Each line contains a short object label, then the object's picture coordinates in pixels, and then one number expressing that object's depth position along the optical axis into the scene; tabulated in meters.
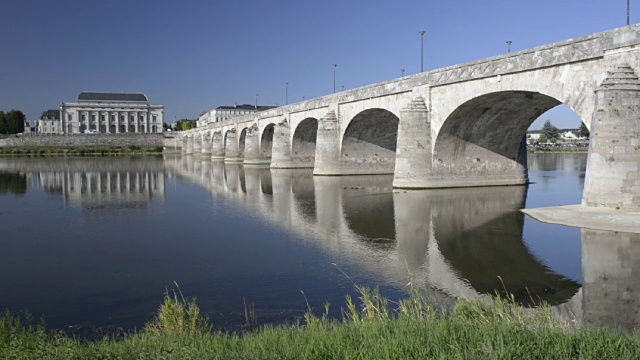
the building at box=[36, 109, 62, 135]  177.50
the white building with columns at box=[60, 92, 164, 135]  164.12
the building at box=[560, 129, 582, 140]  186.32
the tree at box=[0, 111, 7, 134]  151.88
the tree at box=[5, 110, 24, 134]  154.30
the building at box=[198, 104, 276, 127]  174.75
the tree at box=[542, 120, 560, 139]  165.50
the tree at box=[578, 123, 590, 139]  125.72
